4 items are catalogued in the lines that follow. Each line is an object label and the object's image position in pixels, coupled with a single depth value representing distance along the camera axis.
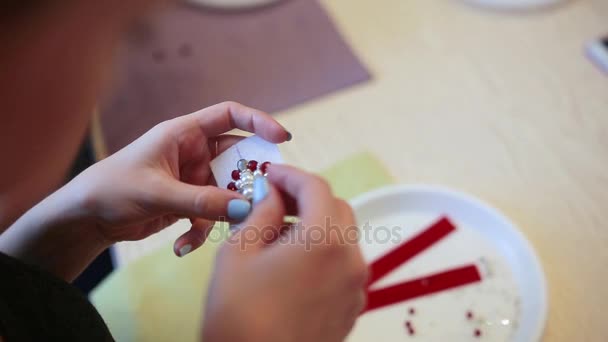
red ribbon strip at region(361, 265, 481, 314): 0.54
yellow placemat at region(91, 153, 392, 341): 0.55
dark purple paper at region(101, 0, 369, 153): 0.72
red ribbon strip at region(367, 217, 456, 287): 0.57
